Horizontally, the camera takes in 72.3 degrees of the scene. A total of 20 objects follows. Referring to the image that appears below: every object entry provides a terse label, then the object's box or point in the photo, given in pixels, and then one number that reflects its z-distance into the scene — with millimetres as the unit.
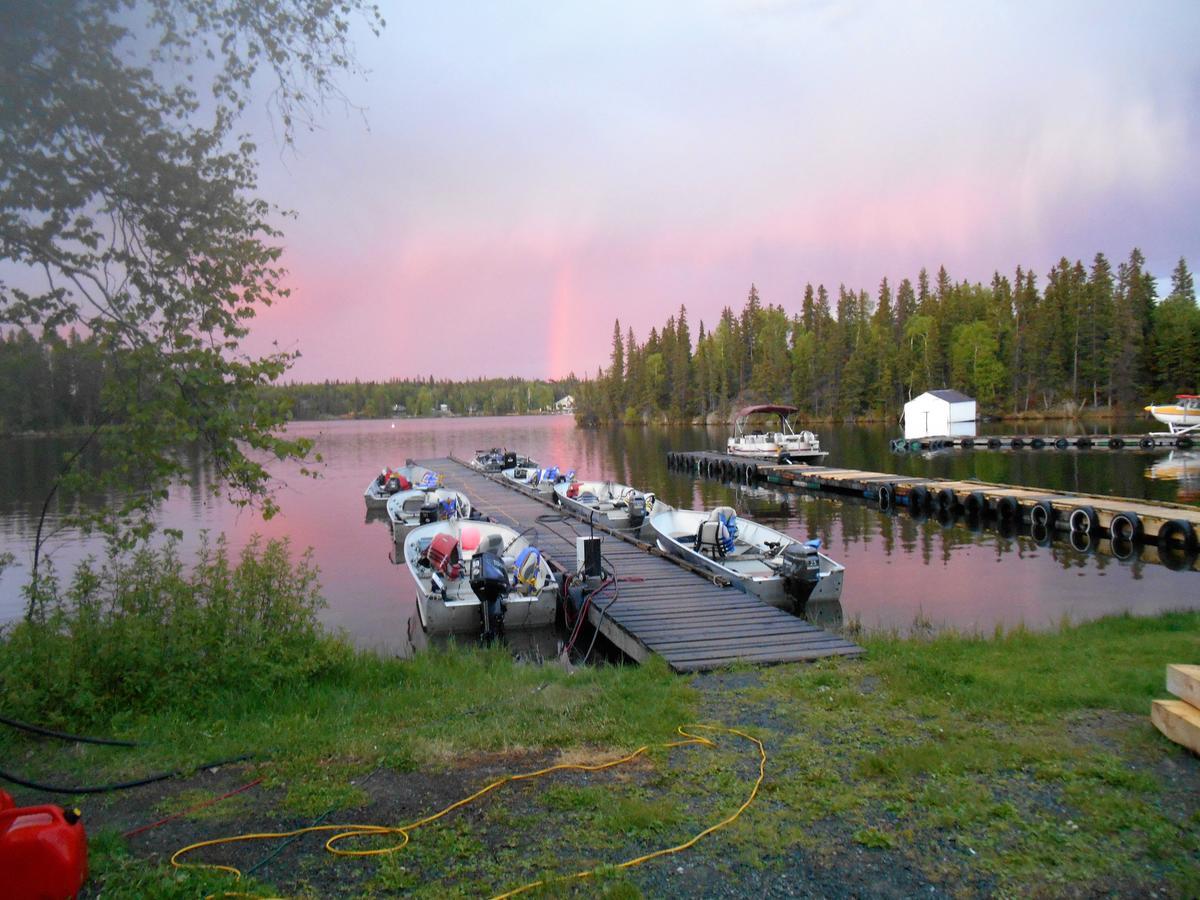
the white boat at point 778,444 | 48594
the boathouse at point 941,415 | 63000
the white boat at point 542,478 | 32594
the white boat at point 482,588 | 13086
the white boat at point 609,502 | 22781
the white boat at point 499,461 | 43344
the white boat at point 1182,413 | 50375
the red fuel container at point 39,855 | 3713
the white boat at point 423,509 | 23422
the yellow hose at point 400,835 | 4269
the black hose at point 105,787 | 5051
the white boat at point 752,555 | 13852
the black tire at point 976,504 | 27594
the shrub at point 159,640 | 6934
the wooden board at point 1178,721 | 5324
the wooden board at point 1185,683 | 5426
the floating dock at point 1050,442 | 47959
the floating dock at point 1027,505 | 20594
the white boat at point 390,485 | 32656
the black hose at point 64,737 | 5674
